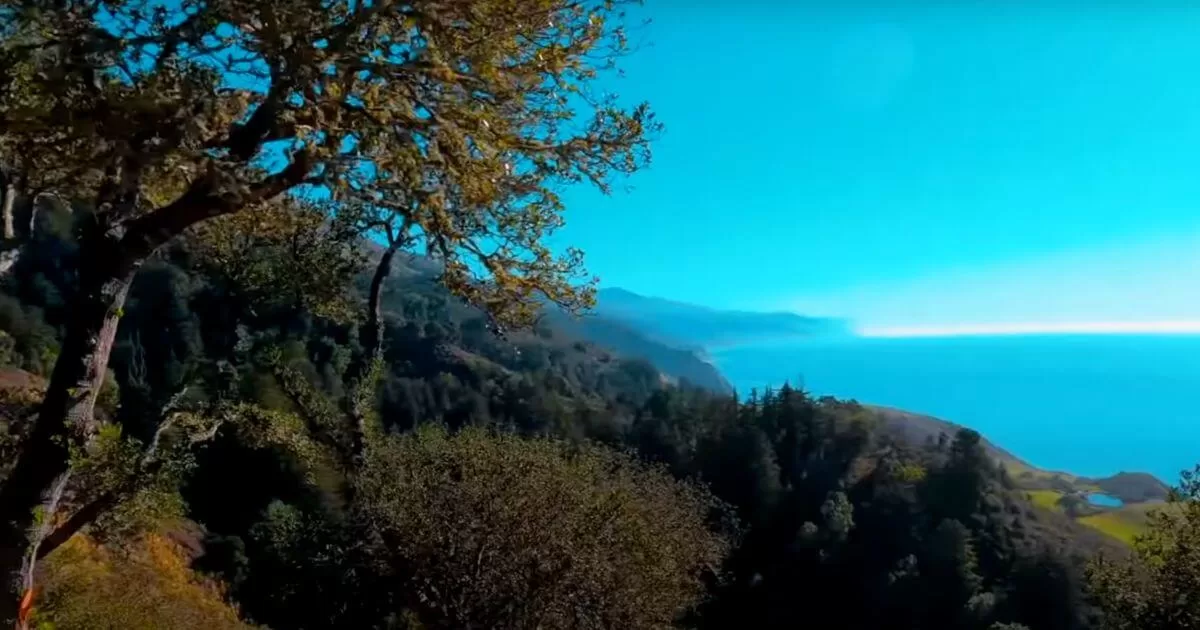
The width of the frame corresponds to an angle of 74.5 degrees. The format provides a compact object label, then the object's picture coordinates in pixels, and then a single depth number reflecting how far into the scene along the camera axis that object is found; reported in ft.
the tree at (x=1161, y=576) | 37.01
